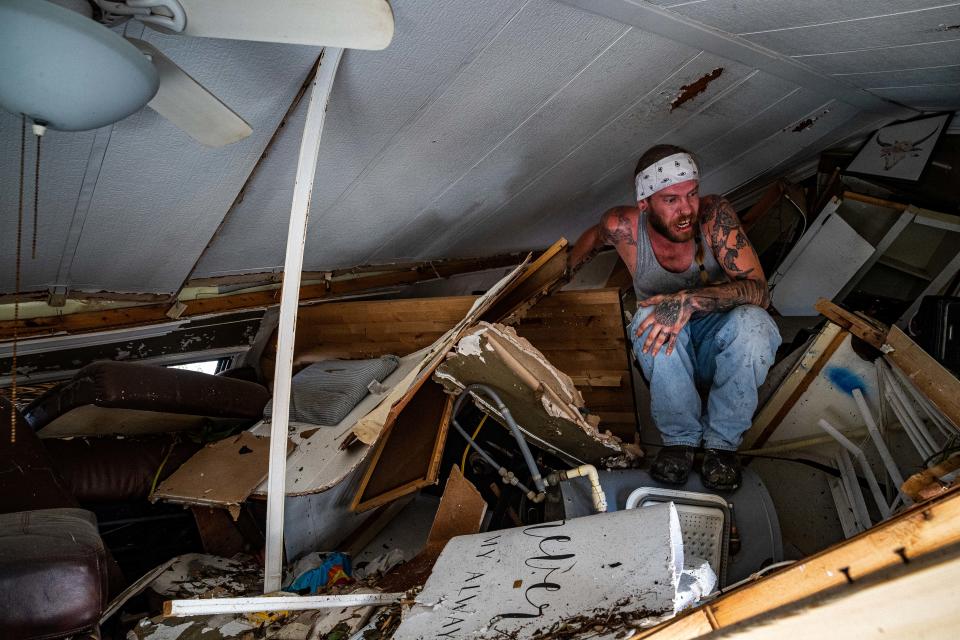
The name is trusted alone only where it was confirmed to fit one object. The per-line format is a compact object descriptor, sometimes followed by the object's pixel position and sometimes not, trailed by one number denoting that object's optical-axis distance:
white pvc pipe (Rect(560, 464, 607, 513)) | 2.17
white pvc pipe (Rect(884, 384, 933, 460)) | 2.01
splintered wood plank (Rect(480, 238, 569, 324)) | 2.54
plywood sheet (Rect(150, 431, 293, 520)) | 2.46
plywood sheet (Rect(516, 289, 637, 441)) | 2.85
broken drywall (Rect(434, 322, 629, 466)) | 2.22
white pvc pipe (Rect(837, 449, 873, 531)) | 2.21
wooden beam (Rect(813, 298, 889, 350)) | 2.18
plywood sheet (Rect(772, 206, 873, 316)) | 3.22
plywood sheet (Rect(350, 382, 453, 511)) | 2.53
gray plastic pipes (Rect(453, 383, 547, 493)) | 2.30
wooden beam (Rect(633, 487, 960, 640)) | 0.76
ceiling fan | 1.15
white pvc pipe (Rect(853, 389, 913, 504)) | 2.12
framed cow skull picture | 3.04
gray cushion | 2.76
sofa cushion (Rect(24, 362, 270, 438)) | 2.42
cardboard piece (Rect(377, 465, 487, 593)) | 2.20
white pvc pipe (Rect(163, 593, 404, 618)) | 1.54
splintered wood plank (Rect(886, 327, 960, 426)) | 1.81
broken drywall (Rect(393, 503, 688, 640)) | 1.30
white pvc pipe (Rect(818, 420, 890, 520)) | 2.14
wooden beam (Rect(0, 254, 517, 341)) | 2.58
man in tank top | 2.36
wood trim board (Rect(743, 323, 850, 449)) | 2.36
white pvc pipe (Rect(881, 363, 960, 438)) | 1.93
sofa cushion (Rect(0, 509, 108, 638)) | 1.47
